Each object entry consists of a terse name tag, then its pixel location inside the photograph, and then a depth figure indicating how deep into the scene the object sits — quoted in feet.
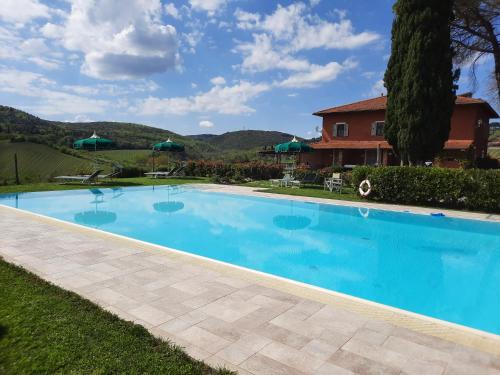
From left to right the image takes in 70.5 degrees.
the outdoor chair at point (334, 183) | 56.90
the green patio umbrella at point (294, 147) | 67.56
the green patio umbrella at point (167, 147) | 81.56
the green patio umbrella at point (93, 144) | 67.18
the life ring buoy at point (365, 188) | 48.37
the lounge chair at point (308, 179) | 63.21
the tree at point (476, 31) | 61.31
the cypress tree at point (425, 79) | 49.14
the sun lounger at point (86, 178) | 61.67
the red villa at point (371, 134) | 72.23
